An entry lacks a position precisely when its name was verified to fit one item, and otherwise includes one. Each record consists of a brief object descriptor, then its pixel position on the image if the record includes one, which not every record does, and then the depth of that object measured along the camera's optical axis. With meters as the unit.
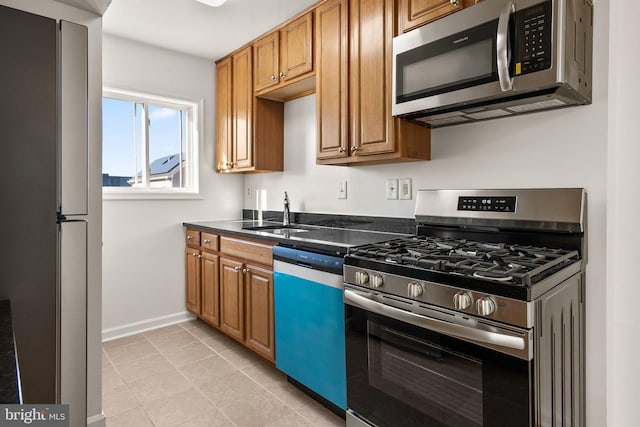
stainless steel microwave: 1.36
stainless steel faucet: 3.02
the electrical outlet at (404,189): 2.22
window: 3.07
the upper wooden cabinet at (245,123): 3.04
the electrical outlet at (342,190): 2.63
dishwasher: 1.78
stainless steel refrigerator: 0.81
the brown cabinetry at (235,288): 2.31
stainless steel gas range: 1.13
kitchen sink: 2.59
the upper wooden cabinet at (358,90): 1.96
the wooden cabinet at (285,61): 2.49
